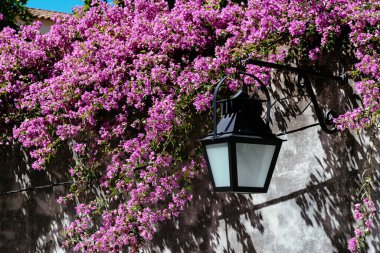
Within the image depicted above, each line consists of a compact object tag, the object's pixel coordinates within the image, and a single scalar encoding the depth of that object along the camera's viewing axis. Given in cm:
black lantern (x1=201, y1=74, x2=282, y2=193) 319
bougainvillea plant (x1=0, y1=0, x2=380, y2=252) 451
